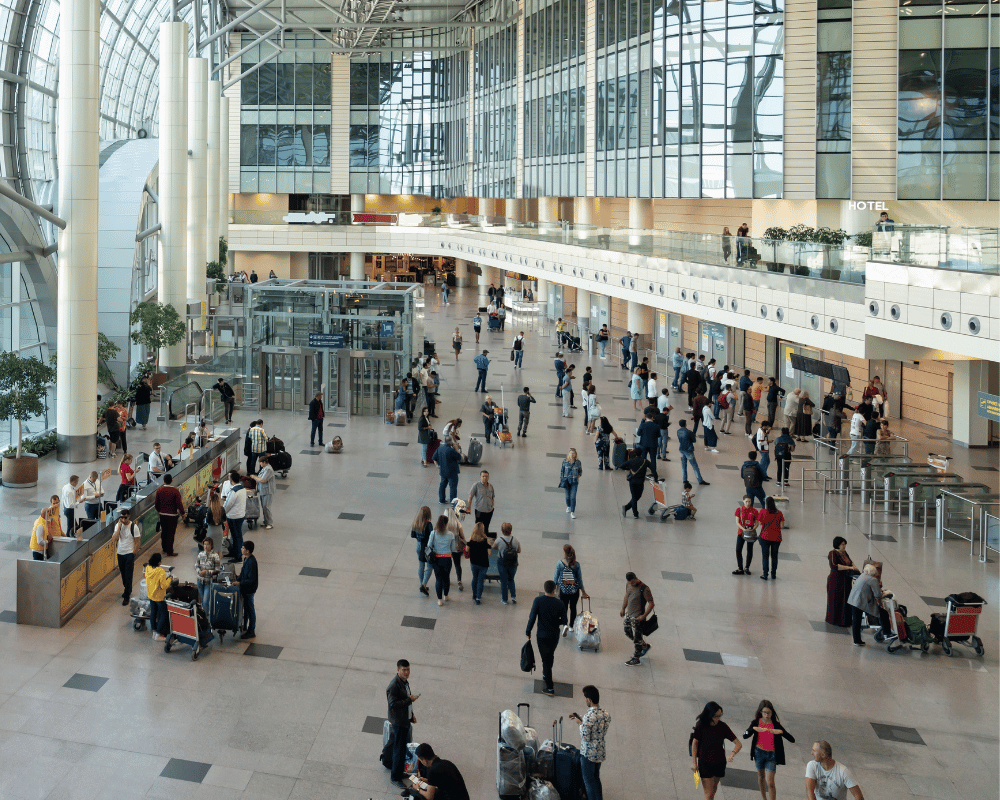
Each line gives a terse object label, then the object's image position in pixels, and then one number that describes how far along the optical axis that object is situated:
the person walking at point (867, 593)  11.86
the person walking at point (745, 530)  14.28
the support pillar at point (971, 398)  23.55
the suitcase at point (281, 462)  19.31
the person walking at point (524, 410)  23.62
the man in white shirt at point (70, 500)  14.59
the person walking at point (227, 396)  24.95
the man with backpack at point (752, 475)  16.77
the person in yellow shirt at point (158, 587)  11.28
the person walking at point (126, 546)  12.52
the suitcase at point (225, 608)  11.48
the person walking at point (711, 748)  8.24
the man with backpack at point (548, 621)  10.27
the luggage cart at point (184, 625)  10.99
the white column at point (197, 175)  37.78
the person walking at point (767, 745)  8.40
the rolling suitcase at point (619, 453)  20.08
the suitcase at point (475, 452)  20.95
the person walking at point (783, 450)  19.56
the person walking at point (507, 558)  12.87
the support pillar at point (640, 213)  40.56
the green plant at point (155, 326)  28.02
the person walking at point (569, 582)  12.02
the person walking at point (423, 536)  13.23
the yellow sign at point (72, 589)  11.77
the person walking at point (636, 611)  11.17
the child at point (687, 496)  17.43
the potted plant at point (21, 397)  18.25
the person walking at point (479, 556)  13.15
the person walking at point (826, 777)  7.75
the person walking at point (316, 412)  22.14
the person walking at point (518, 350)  34.84
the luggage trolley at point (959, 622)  11.83
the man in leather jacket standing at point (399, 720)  8.74
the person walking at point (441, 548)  12.73
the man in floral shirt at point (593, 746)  8.32
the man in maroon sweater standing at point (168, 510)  14.30
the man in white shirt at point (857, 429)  21.59
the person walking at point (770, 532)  13.92
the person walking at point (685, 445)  19.41
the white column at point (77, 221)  20.73
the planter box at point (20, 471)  18.20
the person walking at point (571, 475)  16.67
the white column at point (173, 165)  33.06
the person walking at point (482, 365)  29.66
